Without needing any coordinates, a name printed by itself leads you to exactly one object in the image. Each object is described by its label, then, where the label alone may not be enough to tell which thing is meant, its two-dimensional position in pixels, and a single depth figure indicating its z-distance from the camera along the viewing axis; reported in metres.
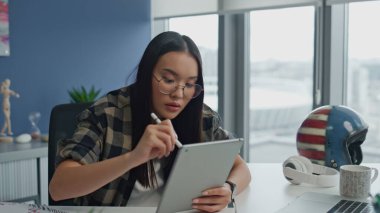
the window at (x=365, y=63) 2.58
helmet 1.39
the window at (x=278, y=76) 2.92
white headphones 1.35
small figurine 2.57
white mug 1.22
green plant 2.85
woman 1.13
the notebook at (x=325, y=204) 1.11
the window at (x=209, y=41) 3.24
